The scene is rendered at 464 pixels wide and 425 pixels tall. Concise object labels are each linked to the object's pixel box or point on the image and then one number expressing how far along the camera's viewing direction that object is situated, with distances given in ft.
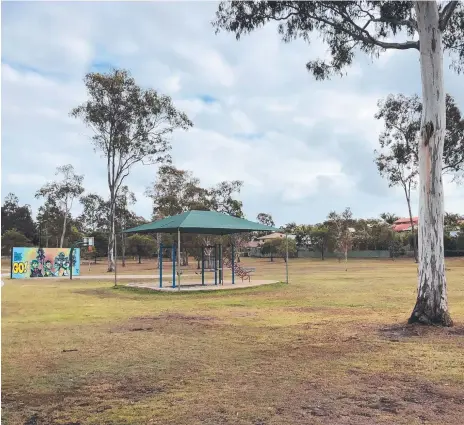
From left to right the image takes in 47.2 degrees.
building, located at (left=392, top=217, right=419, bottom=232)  234.05
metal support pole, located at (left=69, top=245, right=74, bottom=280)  94.54
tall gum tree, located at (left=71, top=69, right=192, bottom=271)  115.65
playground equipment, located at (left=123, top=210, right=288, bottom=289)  58.03
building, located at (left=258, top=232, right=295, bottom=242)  221.50
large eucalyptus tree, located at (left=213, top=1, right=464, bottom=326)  28.53
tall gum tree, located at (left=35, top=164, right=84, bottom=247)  171.94
